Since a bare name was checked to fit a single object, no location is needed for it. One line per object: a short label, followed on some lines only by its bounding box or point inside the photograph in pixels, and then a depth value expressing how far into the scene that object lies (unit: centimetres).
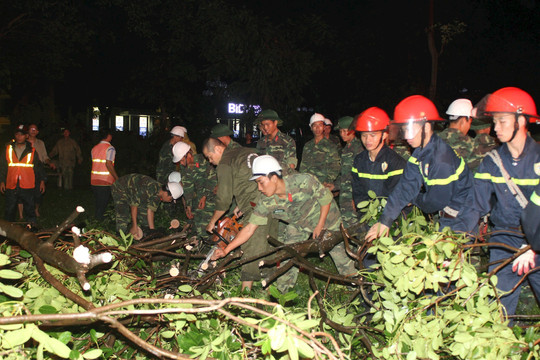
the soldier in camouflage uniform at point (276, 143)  800
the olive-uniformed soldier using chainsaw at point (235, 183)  575
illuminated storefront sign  1516
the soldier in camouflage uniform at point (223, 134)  674
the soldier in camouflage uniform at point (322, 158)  890
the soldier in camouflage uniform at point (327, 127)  992
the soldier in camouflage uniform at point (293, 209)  438
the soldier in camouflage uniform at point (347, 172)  646
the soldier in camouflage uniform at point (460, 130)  660
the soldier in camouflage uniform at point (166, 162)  875
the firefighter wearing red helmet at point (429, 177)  371
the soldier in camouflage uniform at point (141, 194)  674
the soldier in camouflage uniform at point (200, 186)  740
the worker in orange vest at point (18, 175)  876
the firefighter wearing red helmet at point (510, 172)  349
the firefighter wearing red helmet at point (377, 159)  500
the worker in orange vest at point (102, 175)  848
